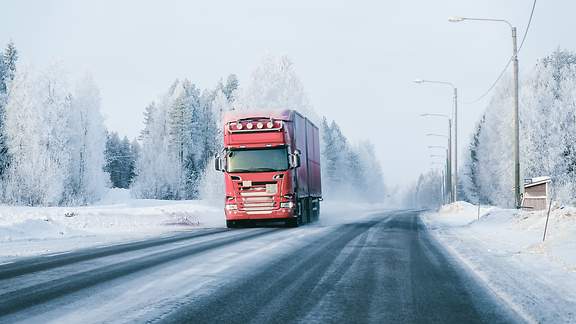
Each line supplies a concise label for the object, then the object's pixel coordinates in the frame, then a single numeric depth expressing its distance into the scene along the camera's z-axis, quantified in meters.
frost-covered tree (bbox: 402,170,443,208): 171.12
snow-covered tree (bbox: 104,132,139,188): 102.19
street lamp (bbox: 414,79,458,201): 47.88
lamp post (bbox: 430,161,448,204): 96.78
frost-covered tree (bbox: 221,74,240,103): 88.75
